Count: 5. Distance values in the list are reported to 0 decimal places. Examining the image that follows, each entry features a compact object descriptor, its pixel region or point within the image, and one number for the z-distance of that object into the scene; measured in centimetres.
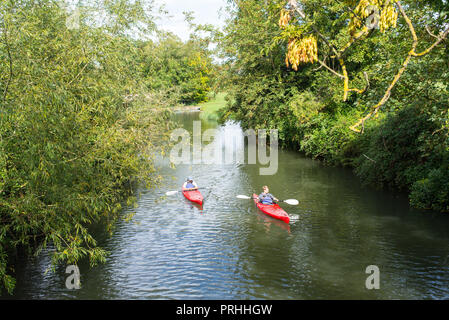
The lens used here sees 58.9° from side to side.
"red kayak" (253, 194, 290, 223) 1605
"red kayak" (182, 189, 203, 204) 1862
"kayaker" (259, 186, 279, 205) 1728
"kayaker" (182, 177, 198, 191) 1983
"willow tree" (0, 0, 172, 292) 787
